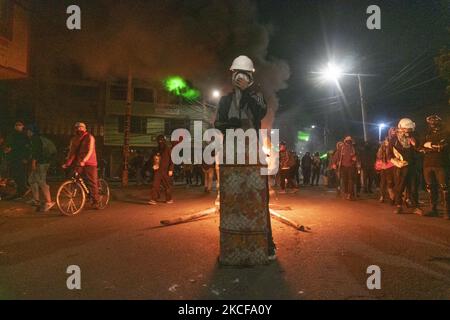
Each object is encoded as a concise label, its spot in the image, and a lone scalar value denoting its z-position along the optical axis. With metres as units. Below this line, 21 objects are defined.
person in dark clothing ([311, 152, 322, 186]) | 18.53
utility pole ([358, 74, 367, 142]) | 17.28
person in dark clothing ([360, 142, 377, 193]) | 12.60
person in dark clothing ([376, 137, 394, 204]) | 8.27
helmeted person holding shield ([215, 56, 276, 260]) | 3.89
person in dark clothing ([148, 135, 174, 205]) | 8.94
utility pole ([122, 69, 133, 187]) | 14.30
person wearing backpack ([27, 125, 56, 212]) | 7.62
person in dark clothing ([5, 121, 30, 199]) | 8.66
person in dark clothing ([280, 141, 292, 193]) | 12.94
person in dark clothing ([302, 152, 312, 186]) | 18.19
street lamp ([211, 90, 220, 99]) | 11.93
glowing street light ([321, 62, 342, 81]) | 17.92
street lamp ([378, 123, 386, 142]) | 29.04
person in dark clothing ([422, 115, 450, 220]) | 6.77
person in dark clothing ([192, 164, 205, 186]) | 18.50
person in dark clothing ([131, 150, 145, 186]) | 16.80
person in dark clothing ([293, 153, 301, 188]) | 16.00
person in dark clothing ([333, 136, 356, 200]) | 10.30
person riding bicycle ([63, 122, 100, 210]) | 7.52
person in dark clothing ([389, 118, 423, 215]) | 7.36
